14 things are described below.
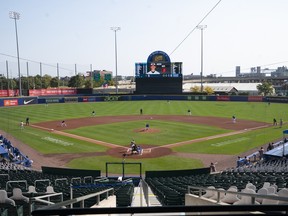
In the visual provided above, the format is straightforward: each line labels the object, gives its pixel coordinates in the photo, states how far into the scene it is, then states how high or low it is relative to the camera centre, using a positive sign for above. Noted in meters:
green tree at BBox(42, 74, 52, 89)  126.75 +5.28
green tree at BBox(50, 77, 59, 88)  131.38 +4.83
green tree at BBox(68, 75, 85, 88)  123.50 +4.67
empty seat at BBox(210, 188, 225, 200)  7.55 -2.87
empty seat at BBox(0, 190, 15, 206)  6.11 -2.29
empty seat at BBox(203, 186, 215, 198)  8.01 -2.96
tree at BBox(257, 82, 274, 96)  106.98 +0.33
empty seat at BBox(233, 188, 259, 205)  5.64 -2.23
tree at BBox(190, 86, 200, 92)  111.31 +0.57
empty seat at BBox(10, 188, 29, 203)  6.67 -2.43
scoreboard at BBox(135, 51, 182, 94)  76.94 +4.91
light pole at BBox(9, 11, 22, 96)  70.05 +19.13
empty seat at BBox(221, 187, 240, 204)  6.73 -2.61
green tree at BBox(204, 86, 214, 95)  105.94 +0.45
